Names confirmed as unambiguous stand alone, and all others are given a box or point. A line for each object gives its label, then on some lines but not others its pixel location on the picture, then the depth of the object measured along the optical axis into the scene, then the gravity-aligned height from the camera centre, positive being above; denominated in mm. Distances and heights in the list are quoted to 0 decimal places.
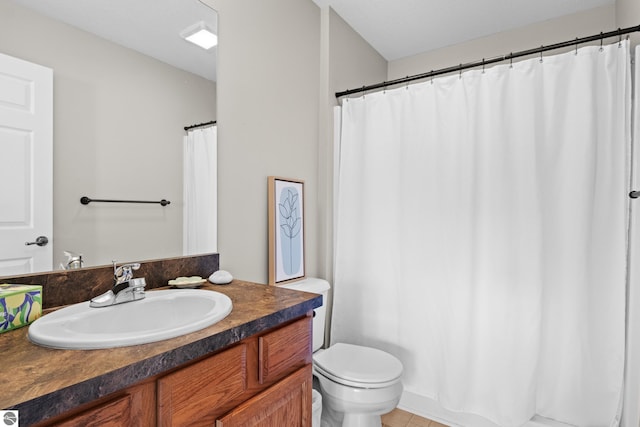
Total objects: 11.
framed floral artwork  1817 -117
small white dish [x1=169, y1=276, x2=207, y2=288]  1283 -280
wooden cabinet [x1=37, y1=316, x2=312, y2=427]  655 -432
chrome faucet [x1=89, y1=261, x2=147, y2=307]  995 -248
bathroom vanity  577 -355
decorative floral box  815 -244
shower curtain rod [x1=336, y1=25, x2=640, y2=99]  1514 +794
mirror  1023 +360
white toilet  1524 -806
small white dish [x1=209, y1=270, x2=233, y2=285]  1377 -281
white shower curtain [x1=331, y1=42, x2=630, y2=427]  1578 -130
